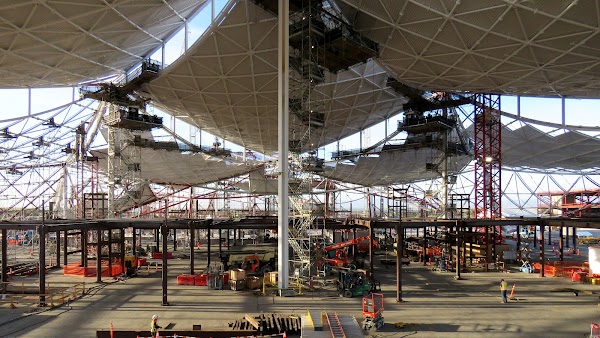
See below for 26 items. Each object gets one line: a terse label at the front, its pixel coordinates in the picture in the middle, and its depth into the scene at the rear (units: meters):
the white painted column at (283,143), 24.03
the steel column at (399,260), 22.33
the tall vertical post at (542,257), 30.80
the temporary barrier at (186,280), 27.41
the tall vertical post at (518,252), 38.12
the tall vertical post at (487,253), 33.66
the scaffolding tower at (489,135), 43.66
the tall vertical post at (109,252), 30.00
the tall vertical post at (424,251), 37.52
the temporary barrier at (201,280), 27.28
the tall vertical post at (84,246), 30.58
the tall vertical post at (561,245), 37.91
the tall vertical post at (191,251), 28.82
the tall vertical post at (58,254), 35.74
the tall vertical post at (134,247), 39.61
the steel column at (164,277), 21.61
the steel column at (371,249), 25.88
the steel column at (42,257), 20.98
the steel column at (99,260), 27.64
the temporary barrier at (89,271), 30.44
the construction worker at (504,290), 21.95
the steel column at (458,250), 29.11
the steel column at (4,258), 24.69
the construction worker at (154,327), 15.67
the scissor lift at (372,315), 17.33
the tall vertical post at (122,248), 31.57
